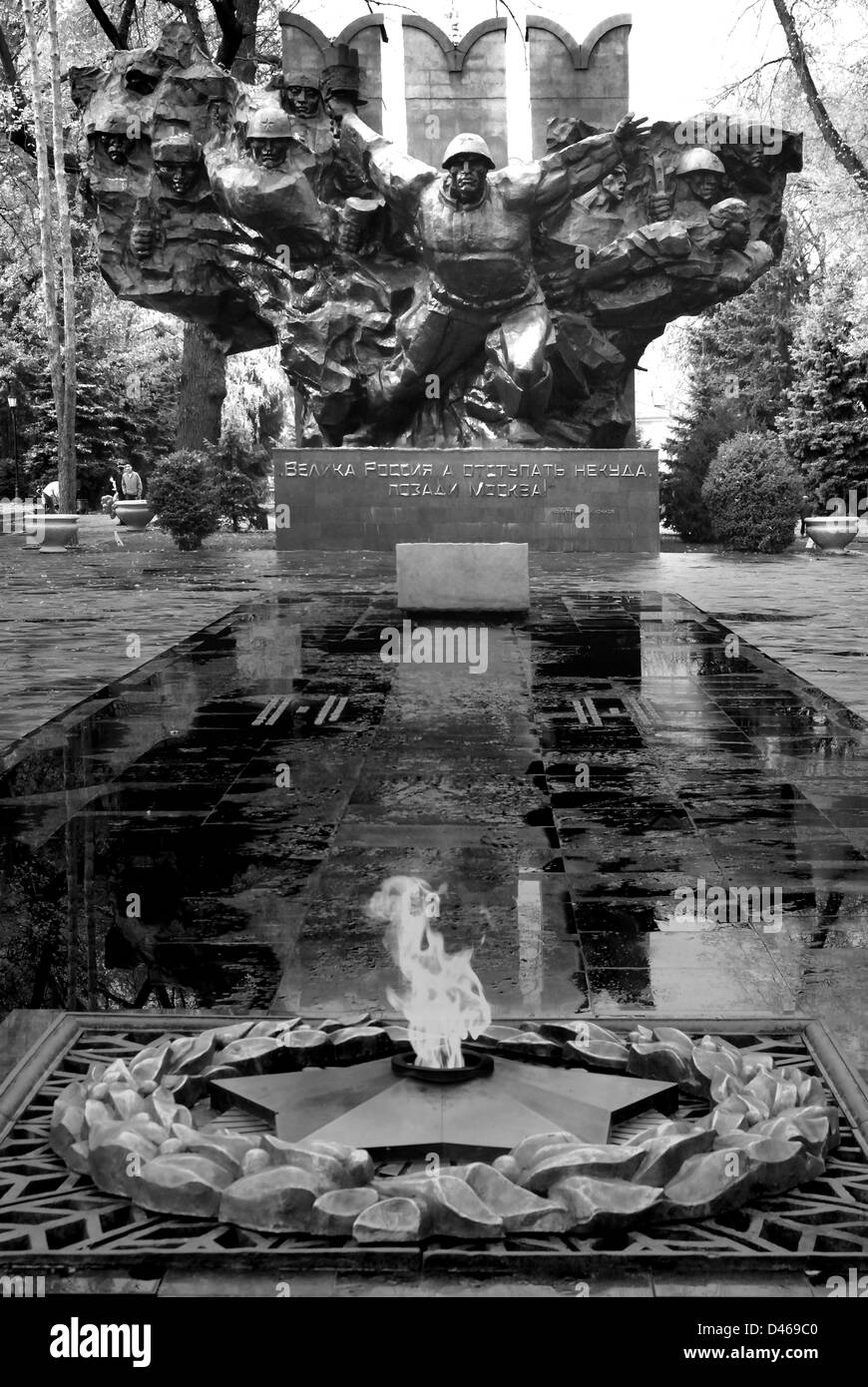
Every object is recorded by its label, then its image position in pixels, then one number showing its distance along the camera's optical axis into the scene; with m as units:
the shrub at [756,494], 25.02
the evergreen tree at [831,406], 35.50
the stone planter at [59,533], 26.00
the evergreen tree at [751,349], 39.97
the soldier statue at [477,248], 22.88
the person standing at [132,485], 39.22
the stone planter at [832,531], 26.30
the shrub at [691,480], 28.84
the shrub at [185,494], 24.53
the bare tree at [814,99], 30.08
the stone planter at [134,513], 32.91
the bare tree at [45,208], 25.08
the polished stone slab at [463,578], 14.16
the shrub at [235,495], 28.91
